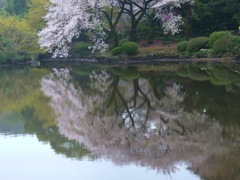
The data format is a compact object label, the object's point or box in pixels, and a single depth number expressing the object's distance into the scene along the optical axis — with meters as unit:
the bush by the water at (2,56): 43.60
